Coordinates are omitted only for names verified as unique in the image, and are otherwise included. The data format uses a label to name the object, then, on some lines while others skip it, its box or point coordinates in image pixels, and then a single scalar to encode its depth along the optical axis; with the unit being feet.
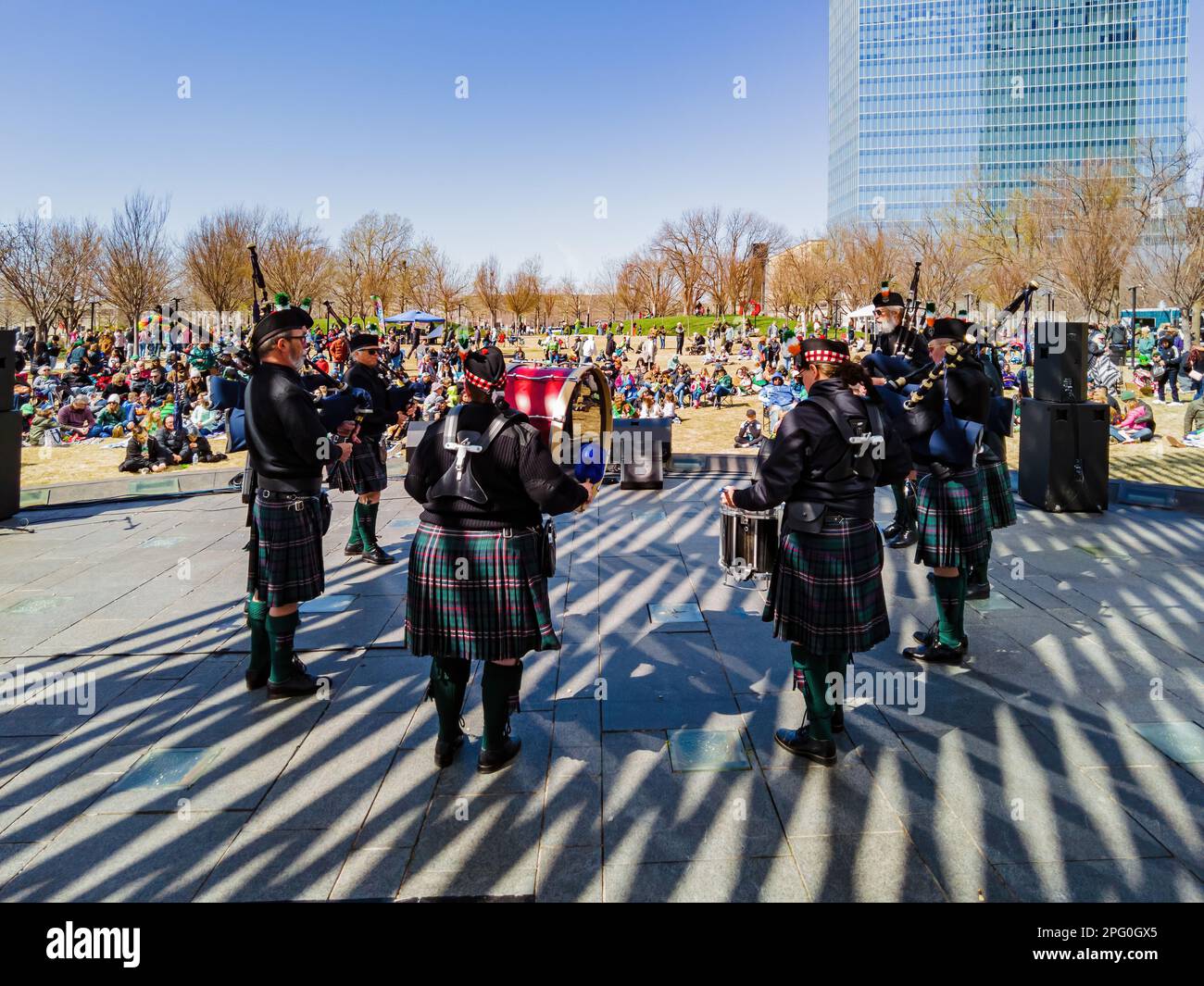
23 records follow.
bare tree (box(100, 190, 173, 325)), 115.96
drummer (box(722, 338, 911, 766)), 11.10
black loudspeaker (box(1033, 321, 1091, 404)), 27.66
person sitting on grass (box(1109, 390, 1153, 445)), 44.45
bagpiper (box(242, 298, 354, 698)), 13.47
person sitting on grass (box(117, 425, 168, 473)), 41.50
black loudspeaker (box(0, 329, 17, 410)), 28.32
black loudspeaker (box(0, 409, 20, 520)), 29.14
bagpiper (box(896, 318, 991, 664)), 14.93
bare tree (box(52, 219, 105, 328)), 111.96
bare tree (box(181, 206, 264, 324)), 132.77
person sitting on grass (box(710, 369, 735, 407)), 70.38
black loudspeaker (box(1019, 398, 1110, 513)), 27.48
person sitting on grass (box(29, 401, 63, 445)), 50.34
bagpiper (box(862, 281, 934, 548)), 20.52
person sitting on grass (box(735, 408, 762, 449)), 47.88
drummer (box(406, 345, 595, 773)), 10.50
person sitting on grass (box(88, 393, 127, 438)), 52.29
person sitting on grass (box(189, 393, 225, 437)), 51.37
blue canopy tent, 114.83
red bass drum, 11.40
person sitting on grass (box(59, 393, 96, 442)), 52.49
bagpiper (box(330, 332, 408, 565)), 21.04
